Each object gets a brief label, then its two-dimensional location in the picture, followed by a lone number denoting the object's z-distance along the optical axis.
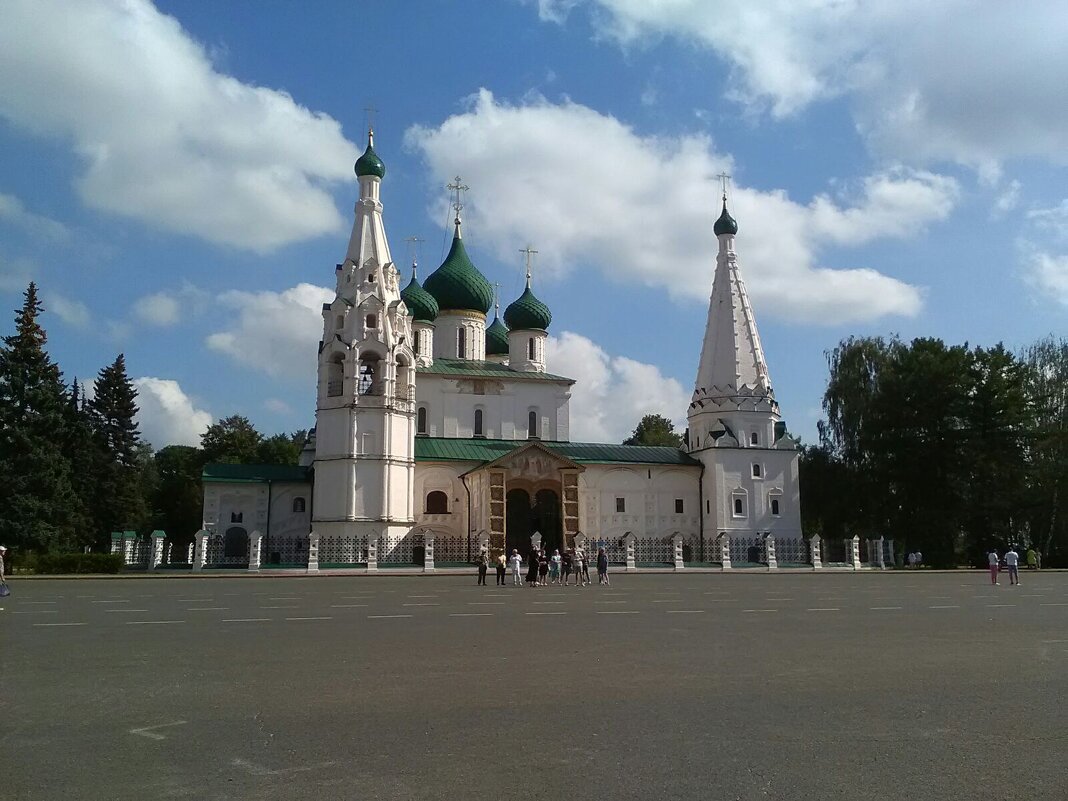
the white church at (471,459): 38.84
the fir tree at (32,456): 35.22
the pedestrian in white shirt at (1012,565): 25.67
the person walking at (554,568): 28.19
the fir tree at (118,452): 48.28
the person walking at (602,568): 27.24
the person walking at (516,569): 26.45
